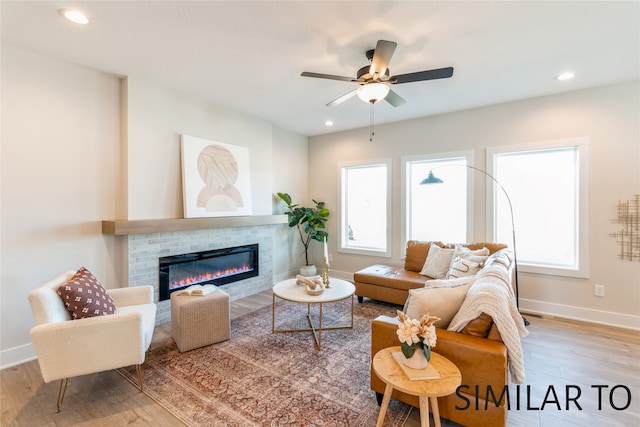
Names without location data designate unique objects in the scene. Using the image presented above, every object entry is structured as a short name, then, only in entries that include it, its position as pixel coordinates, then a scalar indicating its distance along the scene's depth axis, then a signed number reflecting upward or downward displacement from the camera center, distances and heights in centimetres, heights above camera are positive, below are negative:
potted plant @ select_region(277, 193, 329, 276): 549 -14
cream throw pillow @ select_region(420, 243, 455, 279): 389 -73
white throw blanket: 169 -64
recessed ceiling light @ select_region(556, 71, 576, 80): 315 +147
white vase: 160 -84
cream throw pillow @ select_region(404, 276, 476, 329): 194 -63
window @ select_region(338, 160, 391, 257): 524 +4
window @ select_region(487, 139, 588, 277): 366 +6
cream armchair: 192 -88
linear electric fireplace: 362 -80
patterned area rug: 199 -139
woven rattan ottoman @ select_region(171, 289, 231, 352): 280 -108
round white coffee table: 291 -88
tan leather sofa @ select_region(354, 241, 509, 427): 162 -92
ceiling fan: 229 +116
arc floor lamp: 364 +39
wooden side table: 144 -90
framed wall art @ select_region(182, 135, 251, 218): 377 +47
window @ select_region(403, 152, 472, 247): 450 +16
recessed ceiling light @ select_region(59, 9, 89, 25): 217 +151
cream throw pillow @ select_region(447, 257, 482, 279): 337 -70
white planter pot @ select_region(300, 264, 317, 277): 551 -114
